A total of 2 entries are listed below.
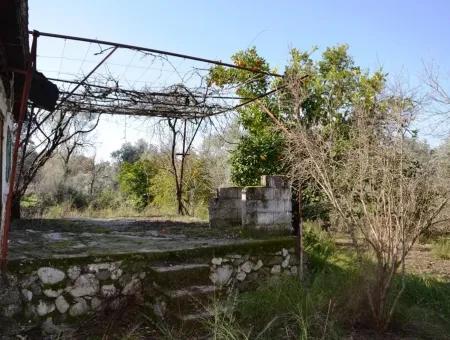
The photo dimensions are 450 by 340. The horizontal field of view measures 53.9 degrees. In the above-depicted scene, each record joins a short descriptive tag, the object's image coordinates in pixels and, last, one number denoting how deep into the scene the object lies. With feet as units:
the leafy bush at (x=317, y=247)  23.25
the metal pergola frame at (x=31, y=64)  12.39
